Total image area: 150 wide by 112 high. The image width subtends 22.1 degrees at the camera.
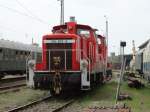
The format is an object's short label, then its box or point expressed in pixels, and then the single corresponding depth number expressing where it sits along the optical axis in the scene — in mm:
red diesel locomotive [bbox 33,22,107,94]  16156
